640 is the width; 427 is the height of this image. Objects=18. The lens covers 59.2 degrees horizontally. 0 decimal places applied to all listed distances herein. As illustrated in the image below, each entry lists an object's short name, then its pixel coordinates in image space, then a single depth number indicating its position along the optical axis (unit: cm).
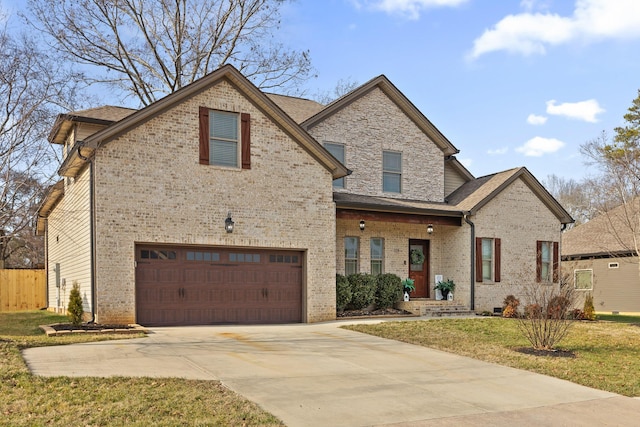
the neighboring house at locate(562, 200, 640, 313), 2575
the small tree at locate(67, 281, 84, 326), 1301
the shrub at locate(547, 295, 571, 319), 1147
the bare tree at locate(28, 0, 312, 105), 2625
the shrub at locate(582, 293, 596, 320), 1970
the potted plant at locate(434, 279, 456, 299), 2066
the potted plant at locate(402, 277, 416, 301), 1972
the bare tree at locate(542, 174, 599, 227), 5091
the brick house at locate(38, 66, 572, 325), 1448
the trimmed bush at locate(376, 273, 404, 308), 1908
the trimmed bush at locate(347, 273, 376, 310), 1838
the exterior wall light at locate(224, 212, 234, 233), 1554
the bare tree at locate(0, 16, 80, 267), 1158
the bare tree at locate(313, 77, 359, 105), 3604
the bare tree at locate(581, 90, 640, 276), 1770
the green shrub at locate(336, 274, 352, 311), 1789
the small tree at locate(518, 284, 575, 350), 1152
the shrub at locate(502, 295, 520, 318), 1939
